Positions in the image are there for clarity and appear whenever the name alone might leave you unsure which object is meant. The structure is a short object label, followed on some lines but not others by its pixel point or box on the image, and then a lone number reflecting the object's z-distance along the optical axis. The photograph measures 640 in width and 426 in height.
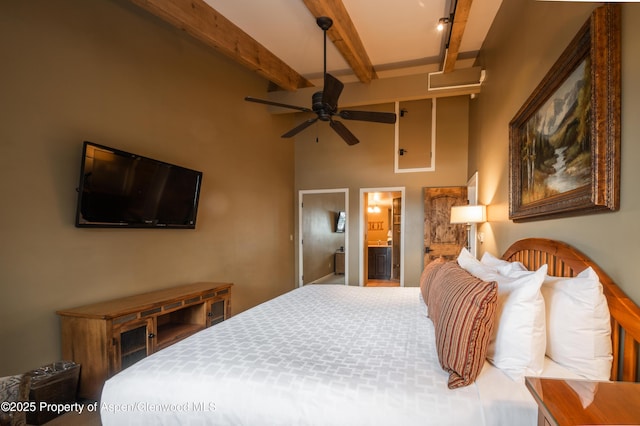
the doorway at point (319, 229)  5.78
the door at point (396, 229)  6.78
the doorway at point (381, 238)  5.58
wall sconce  3.29
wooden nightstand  0.76
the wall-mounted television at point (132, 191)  2.32
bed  1.13
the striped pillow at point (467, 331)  1.21
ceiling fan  2.70
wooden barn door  5.05
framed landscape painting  1.21
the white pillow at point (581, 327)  1.16
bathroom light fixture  8.67
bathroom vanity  7.27
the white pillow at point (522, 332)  1.24
